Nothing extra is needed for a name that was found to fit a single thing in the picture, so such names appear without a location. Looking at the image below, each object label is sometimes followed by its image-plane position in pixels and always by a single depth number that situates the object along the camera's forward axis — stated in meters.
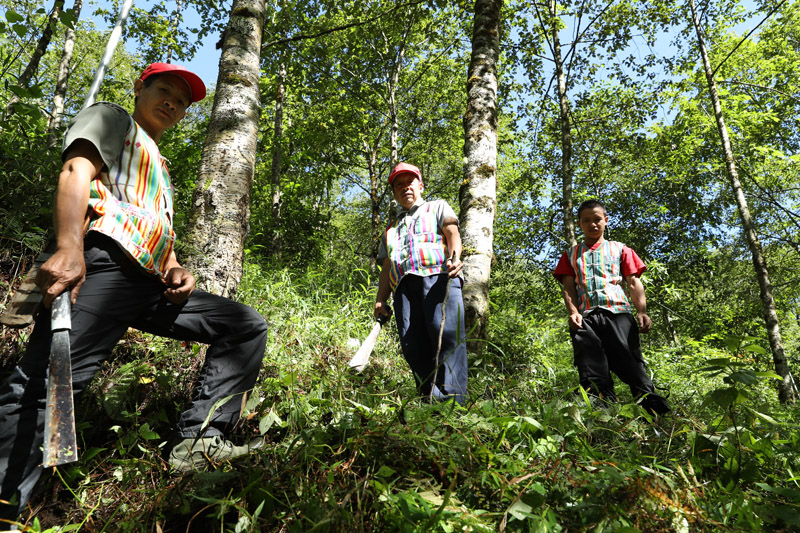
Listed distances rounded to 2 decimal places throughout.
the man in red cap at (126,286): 1.53
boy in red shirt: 3.27
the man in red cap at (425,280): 2.87
